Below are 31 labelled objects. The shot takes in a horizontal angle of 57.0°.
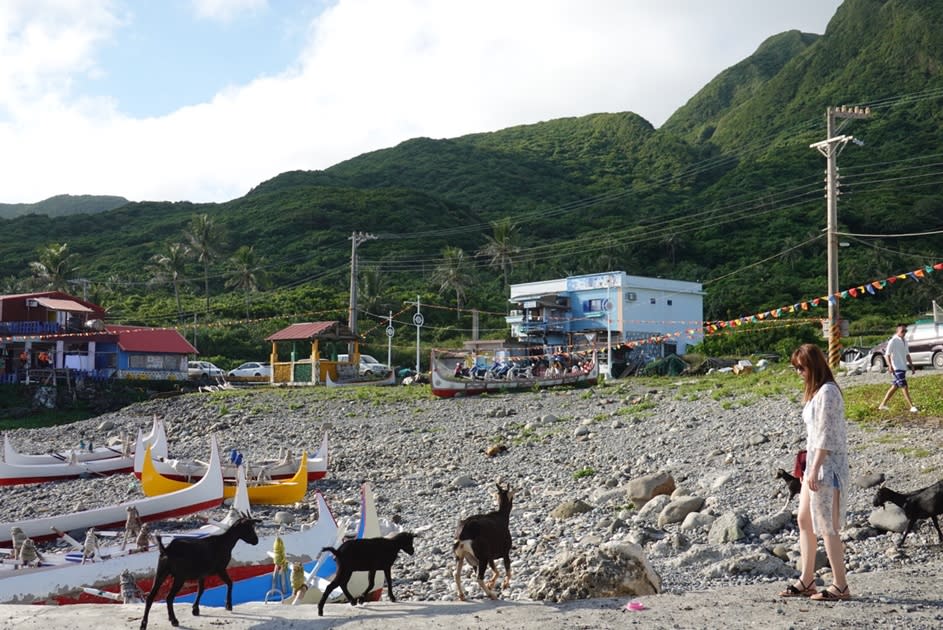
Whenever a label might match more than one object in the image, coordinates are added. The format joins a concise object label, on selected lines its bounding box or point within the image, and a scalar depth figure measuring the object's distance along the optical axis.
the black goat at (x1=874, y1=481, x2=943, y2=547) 9.71
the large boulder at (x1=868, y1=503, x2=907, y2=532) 10.69
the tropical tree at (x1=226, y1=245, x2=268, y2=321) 80.81
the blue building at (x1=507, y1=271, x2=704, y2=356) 55.66
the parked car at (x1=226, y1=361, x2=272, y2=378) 55.34
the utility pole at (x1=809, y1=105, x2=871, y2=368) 25.31
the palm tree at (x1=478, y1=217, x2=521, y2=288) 88.19
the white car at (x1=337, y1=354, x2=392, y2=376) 50.58
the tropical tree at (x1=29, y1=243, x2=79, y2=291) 73.41
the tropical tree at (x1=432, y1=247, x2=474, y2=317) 75.38
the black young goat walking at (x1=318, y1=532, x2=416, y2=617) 7.52
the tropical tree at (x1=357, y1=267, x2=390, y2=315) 73.56
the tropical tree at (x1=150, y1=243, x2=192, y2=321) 74.19
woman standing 6.95
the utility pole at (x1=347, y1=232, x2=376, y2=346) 51.09
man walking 17.42
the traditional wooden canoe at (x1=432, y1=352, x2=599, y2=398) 37.53
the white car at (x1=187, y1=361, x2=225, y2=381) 54.57
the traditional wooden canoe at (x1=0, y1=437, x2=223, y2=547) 15.69
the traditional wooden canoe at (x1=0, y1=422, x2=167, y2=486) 26.11
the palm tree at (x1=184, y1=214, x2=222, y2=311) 76.00
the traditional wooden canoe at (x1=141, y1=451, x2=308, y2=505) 20.14
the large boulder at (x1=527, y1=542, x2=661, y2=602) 7.81
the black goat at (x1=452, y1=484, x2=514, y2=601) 7.57
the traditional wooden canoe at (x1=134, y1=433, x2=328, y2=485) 21.83
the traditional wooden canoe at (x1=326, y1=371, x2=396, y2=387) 46.69
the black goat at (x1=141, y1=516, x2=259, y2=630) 7.37
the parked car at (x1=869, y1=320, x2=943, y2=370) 27.66
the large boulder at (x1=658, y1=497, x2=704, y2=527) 13.31
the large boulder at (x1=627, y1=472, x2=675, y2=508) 15.09
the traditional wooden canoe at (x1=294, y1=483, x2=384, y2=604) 10.09
